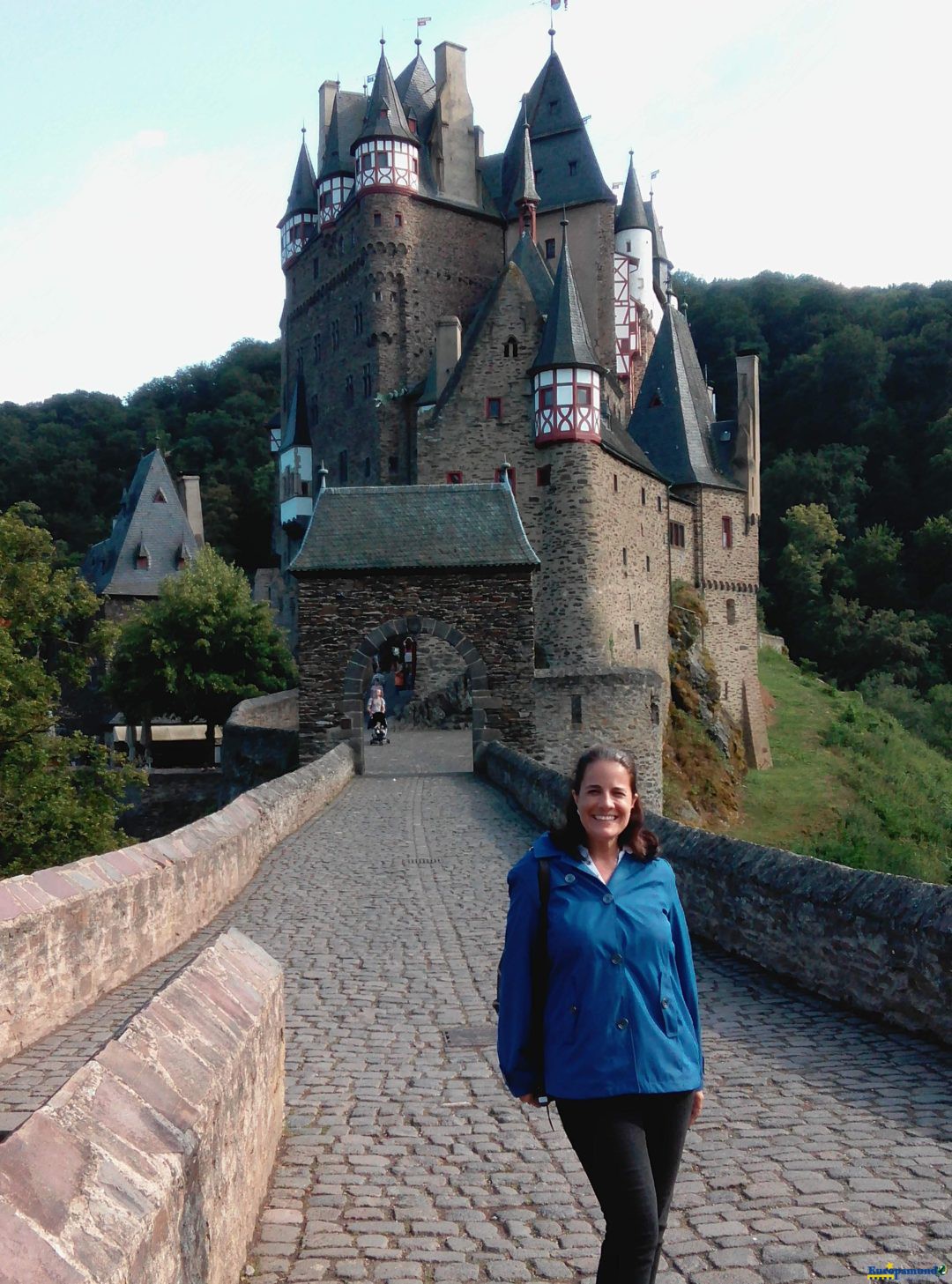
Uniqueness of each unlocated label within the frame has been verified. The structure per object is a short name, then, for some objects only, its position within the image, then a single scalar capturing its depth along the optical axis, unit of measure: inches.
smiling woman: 119.0
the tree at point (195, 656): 1515.7
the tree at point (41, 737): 933.2
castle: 1539.1
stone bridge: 138.2
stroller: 1143.6
